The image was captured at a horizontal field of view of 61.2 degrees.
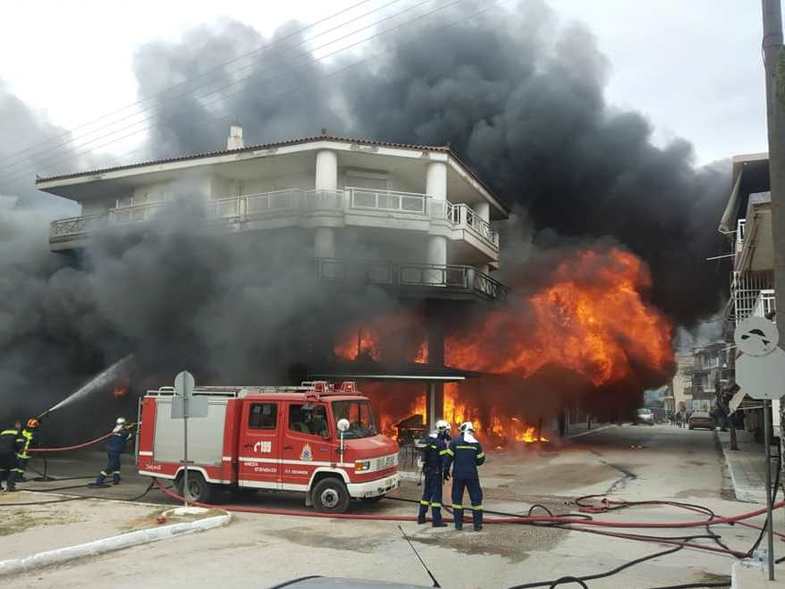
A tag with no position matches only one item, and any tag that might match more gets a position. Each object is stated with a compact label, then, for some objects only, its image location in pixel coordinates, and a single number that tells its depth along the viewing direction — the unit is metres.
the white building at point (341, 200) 22.69
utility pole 7.09
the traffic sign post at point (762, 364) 6.34
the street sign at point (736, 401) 16.31
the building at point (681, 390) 83.47
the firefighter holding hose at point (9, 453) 11.77
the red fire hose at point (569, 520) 9.20
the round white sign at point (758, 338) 6.38
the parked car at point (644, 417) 47.85
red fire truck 10.46
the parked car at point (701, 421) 38.75
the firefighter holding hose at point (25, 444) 12.50
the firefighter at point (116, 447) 13.50
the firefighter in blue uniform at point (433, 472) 9.56
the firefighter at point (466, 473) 9.28
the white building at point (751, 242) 13.39
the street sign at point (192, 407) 10.31
